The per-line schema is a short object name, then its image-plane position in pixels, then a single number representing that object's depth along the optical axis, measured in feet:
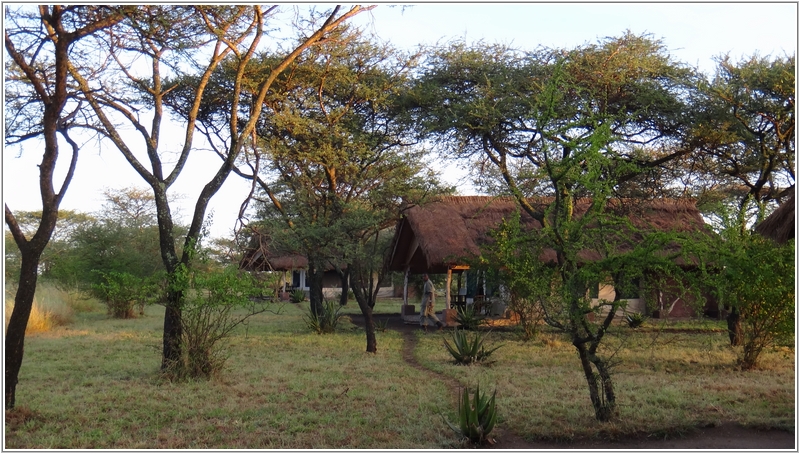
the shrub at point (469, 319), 49.85
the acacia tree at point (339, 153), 41.71
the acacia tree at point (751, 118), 43.32
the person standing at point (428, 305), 53.98
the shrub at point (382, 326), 51.43
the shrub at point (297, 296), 95.71
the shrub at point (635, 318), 47.39
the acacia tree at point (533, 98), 43.45
